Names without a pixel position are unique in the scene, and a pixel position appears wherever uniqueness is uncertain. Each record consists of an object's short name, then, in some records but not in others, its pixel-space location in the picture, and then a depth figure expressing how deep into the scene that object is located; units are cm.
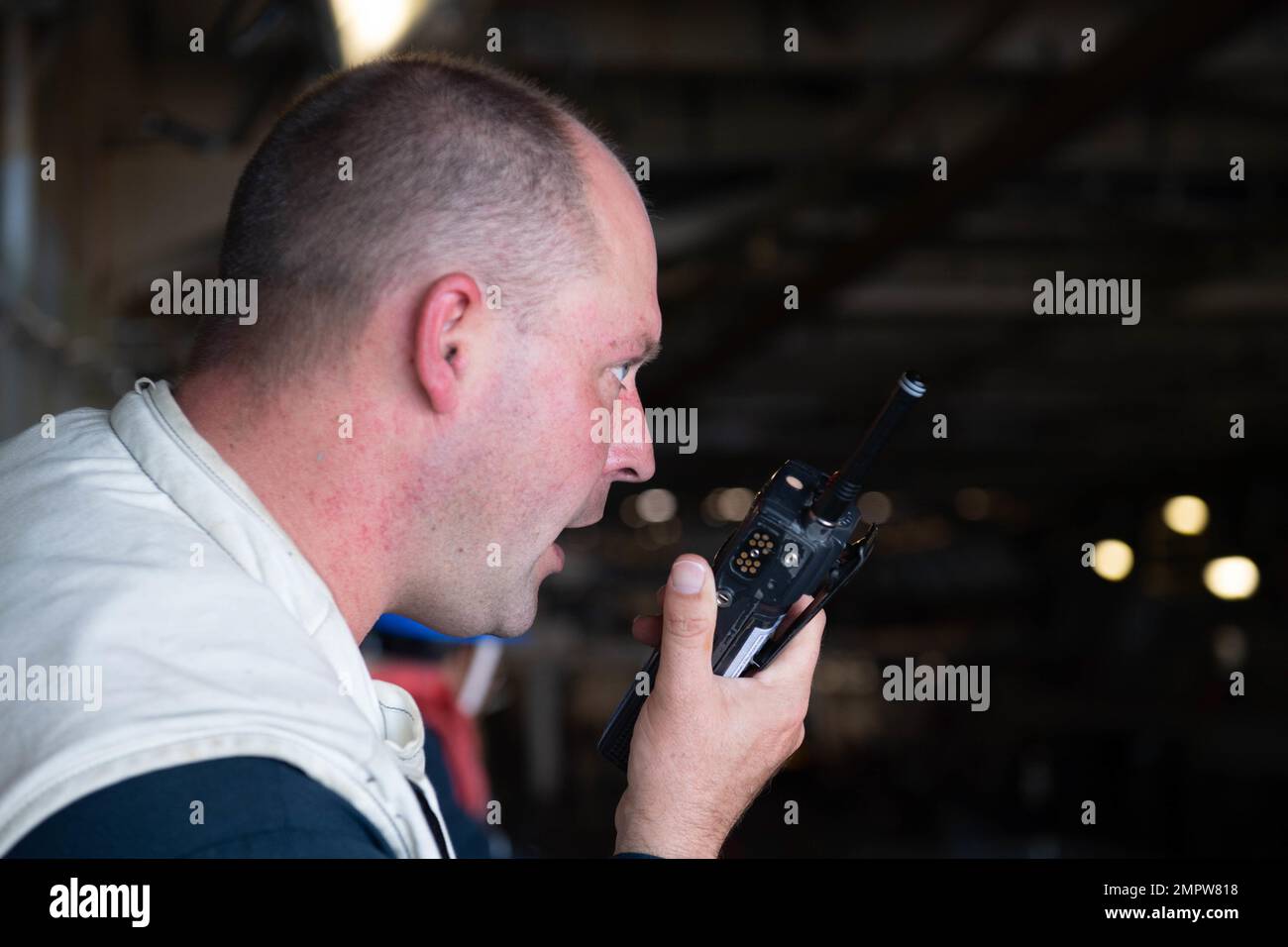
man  80
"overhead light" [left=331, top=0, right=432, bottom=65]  226
